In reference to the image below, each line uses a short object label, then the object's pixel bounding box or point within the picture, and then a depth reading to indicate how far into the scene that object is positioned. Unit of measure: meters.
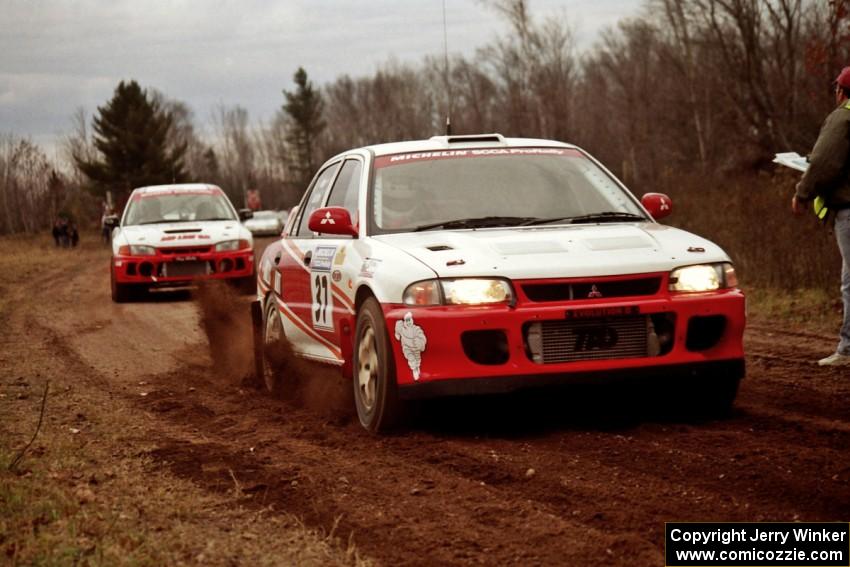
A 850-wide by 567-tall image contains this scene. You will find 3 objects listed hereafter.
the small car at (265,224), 56.06
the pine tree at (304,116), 97.62
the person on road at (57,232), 52.00
